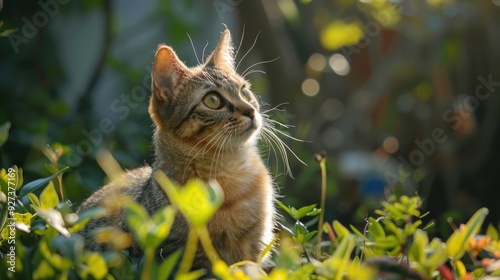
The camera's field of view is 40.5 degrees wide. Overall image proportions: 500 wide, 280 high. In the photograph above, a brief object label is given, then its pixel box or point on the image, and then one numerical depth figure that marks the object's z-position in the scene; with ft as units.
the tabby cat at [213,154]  6.94
